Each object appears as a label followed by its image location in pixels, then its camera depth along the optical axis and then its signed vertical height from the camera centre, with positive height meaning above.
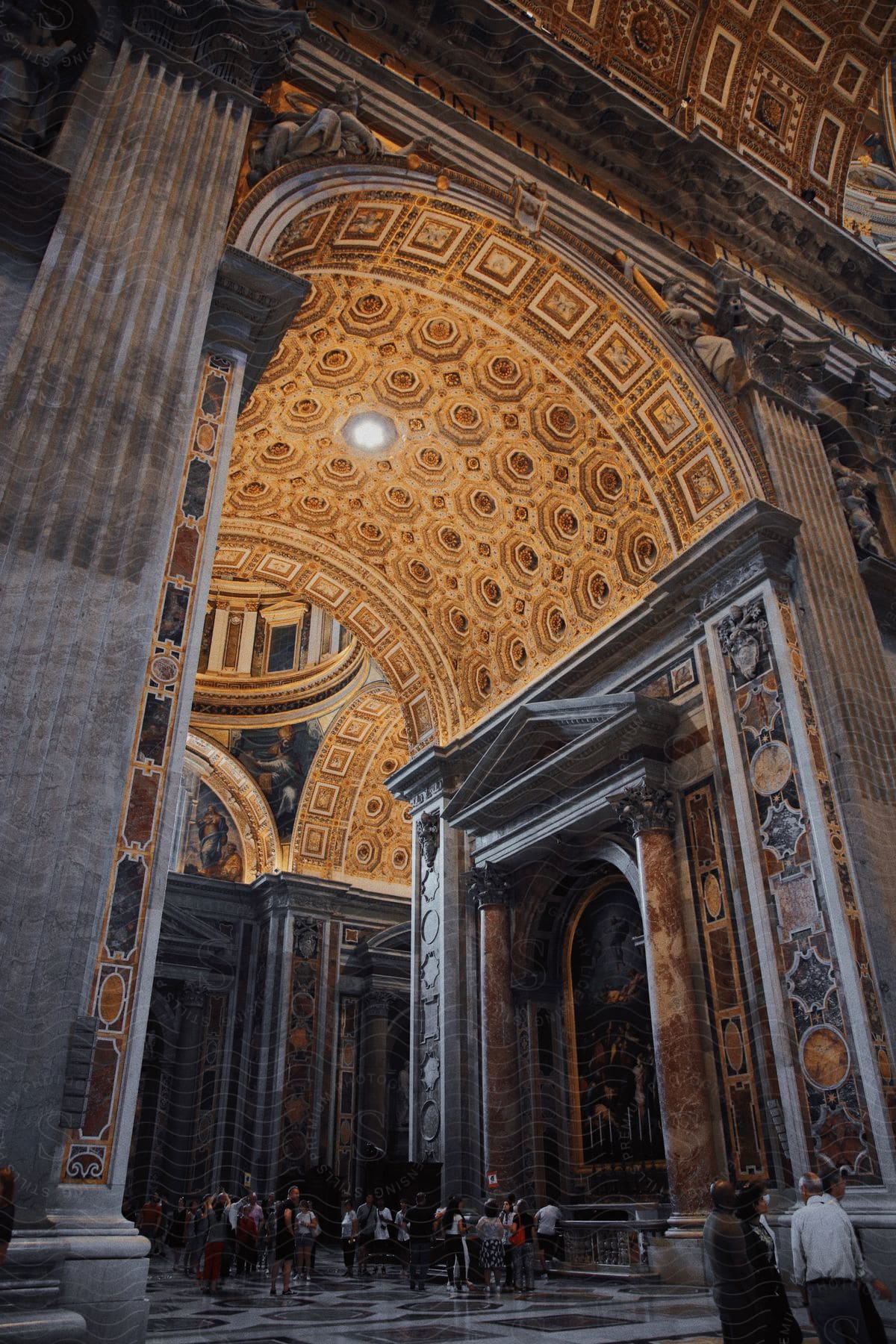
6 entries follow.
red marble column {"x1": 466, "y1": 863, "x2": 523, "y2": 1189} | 10.88 +1.85
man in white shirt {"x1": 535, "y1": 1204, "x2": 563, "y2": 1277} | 9.20 -0.17
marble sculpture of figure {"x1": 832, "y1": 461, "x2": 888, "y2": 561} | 10.30 +6.57
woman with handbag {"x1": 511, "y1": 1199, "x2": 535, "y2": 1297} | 7.89 -0.34
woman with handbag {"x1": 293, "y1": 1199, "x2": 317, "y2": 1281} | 9.36 -0.17
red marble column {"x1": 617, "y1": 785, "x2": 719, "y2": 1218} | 8.26 +1.52
